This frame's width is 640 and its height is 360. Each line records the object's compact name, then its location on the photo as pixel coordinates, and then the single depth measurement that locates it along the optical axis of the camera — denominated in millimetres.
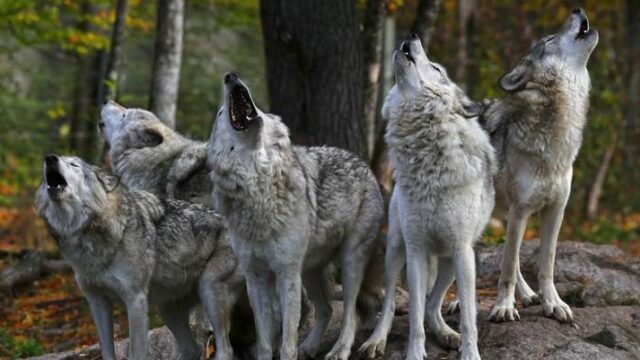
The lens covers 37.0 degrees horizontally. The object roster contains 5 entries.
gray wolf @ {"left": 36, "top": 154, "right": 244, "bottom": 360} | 6414
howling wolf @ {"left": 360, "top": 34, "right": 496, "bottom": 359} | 6148
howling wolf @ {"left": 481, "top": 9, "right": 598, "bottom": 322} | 6770
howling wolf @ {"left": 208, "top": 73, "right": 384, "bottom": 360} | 6375
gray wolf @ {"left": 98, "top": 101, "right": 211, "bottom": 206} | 8172
